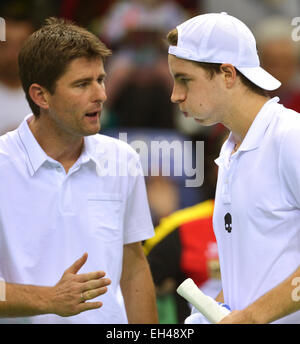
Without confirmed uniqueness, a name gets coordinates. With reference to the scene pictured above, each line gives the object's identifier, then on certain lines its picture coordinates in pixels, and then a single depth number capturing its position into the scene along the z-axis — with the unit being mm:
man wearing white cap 5383
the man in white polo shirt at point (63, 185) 6500
